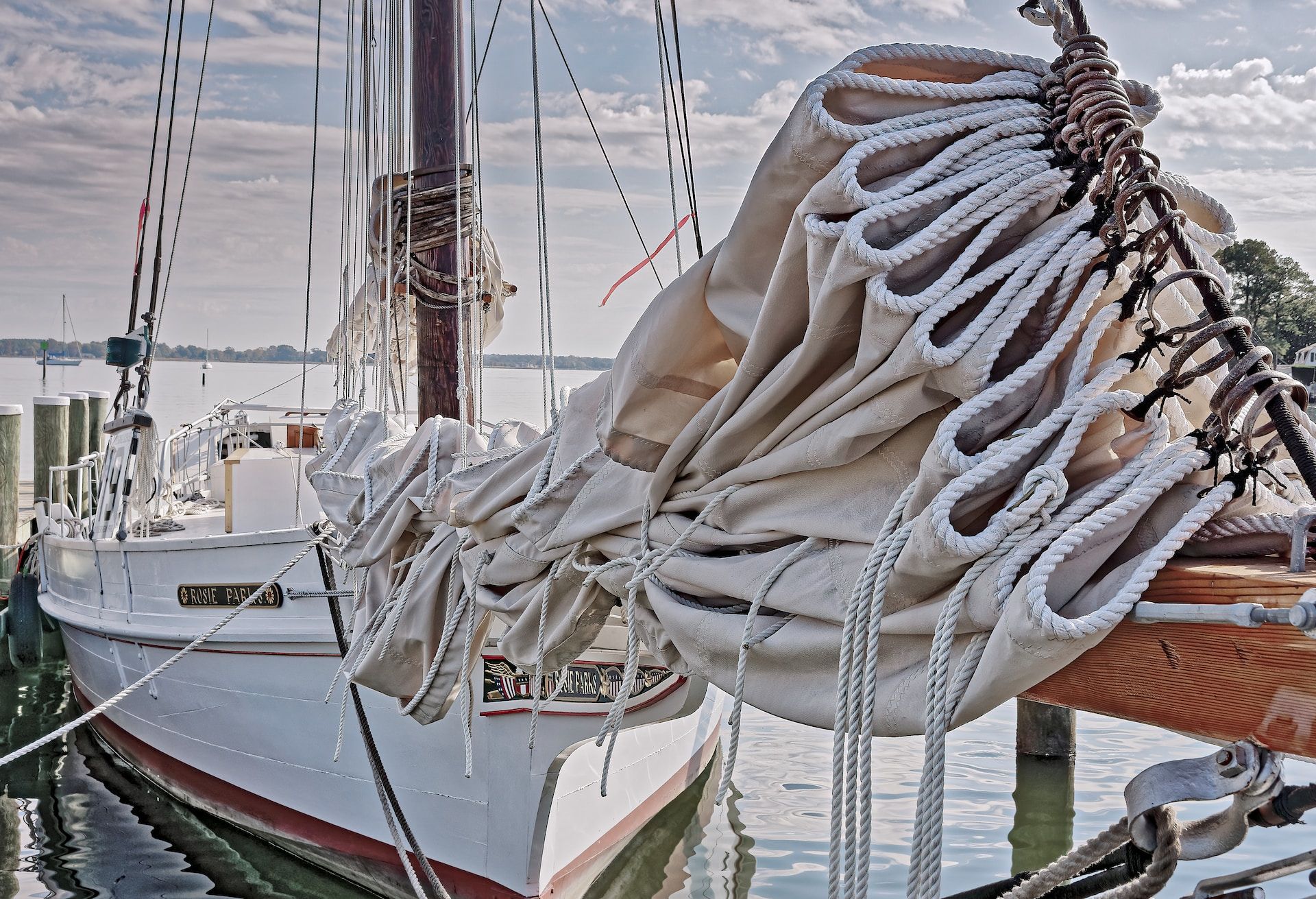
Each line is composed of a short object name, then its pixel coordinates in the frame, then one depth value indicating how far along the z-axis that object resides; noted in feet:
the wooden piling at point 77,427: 44.68
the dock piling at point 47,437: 38.27
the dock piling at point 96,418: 46.29
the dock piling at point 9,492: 35.47
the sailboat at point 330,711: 14.74
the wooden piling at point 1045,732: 23.32
